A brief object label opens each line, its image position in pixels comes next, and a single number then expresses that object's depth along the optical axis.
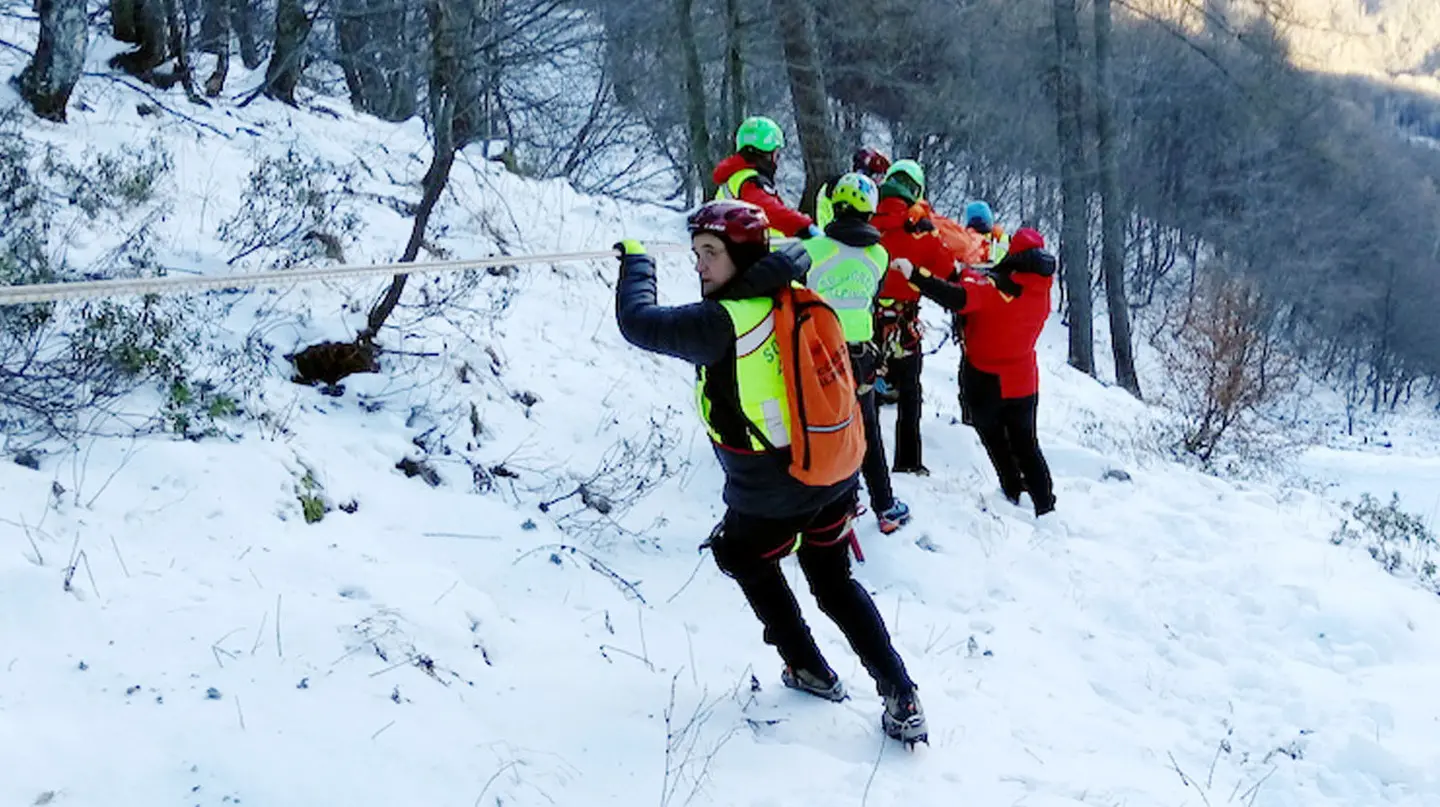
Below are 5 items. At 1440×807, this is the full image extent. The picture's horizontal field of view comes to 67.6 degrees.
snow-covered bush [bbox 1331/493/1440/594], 7.10
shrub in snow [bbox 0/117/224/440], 4.30
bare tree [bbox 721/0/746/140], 12.22
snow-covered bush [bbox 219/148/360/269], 6.29
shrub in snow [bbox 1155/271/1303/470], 11.98
